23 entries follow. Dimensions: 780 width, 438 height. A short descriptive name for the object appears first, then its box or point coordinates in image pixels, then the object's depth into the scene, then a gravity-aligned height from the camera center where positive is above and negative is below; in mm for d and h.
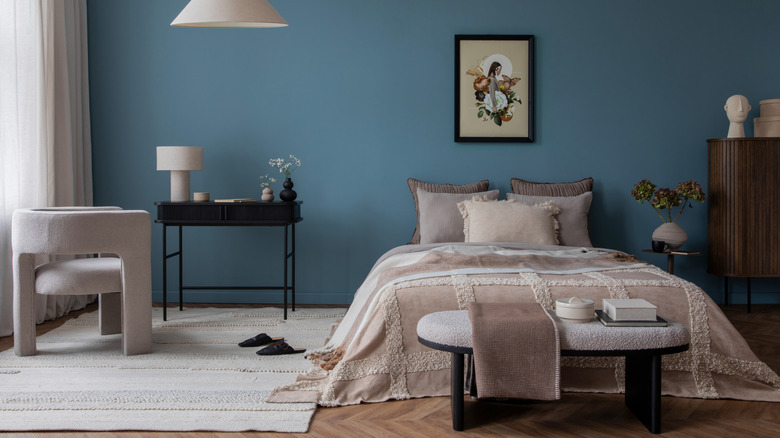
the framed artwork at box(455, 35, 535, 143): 5457 +839
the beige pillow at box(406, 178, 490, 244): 5312 +54
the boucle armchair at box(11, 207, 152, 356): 3697 -384
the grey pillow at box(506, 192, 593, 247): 4938 -161
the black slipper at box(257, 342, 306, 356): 3867 -857
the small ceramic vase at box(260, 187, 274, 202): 5102 +5
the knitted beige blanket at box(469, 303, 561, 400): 2633 -620
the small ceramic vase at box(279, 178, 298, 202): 5078 +19
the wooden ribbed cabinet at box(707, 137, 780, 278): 5086 -89
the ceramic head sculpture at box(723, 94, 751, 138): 5152 +607
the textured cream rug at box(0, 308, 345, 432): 2824 -889
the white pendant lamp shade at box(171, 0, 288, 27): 3354 +887
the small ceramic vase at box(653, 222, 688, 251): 5070 -298
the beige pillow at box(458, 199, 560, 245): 4703 -192
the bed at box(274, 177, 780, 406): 3133 -710
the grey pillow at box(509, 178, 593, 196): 5267 +51
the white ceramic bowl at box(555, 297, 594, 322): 2758 -457
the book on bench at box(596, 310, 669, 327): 2691 -498
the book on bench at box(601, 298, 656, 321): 2707 -457
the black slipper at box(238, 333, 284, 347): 4066 -852
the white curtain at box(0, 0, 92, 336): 4523 +572
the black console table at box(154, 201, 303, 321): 4891 -127
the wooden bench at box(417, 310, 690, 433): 2639 -569
